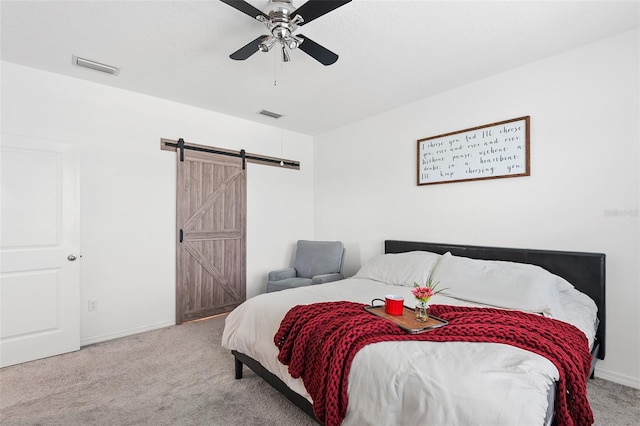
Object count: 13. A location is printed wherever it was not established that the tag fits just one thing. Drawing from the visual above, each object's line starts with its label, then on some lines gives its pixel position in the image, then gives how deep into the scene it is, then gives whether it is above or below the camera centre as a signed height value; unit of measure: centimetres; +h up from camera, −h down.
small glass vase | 181 -59
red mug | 192 -56
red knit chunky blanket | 137 -65
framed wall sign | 286 +61
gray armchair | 391 -72
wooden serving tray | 166 -61
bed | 119 -66
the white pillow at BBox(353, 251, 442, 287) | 296 -54
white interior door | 271 -35
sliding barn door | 378 -29
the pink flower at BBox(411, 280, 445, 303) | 179 -46
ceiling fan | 174 +115
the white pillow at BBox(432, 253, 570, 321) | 213 -53
